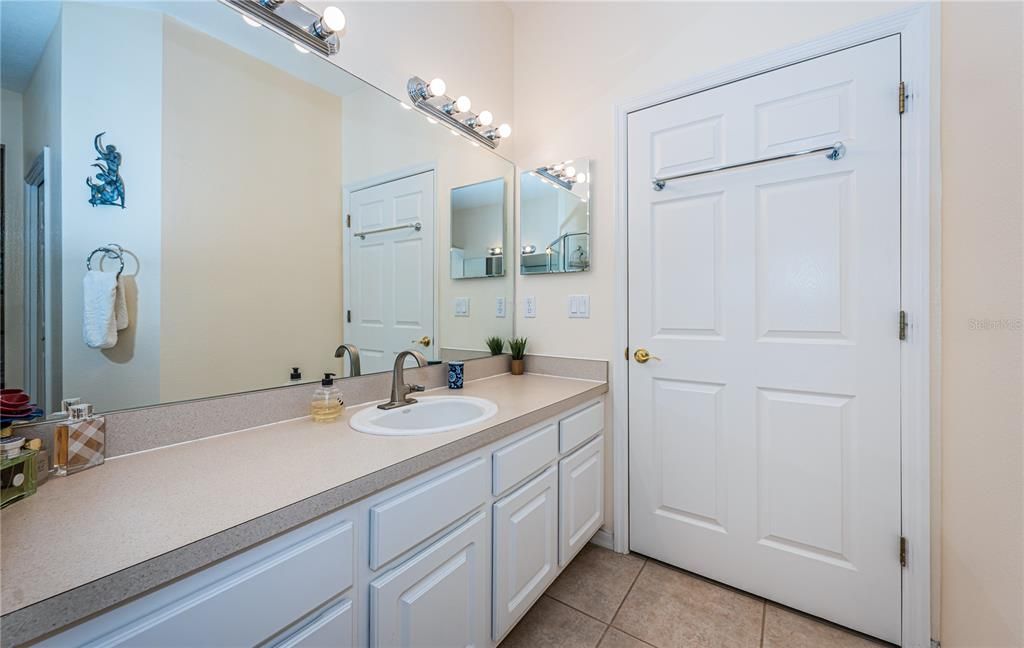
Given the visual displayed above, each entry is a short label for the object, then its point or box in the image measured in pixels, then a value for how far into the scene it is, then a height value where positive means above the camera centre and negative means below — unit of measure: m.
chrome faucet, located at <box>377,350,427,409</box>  1.45 -0.24
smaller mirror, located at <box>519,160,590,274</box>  2.02 +0.53
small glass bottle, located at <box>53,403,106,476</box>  0.85 -0.25
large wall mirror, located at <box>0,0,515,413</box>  0.87 +0.31
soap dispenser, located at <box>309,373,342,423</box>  1.24 -0.24
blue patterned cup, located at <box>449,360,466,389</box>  1.78 -0.23
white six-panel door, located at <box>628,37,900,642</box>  1.41 -0.06
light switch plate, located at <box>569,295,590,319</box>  2.02 +0.08
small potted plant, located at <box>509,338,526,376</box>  2.15 -0.17
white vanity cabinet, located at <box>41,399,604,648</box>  0.64 -0.52
